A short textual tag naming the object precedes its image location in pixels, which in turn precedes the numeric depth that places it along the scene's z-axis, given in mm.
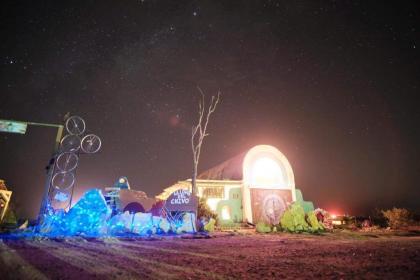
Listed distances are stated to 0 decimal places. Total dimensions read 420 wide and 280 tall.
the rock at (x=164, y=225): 17036
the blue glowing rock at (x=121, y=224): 15359
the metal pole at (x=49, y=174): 14148
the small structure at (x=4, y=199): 20778
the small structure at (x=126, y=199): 25172
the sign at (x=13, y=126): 15523
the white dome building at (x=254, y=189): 29953
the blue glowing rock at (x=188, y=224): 18119
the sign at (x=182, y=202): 18969
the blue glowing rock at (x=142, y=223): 15753
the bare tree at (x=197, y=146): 23267
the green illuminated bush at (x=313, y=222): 19594
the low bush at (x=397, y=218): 26562
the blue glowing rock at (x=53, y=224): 13773
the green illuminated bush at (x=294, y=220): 19719
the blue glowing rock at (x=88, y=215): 14539
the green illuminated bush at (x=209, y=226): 20094
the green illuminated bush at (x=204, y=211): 24764
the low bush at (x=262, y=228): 19281
